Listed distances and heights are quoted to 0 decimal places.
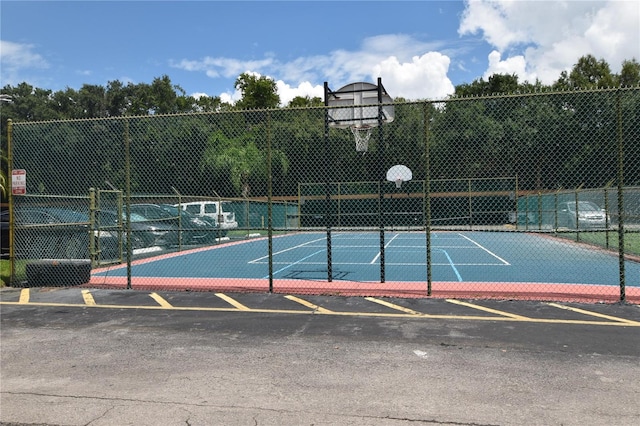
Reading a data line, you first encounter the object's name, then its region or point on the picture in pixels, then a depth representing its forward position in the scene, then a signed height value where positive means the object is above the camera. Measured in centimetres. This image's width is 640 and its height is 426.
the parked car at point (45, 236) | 951 -48
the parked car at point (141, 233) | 1275 -63
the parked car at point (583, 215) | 1663 -28
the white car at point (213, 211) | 1835 +0
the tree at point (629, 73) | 4756 +1305
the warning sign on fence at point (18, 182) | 922 +58
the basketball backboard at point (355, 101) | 985 +222
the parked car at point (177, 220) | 1496 -28
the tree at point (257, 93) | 5756 +1395
